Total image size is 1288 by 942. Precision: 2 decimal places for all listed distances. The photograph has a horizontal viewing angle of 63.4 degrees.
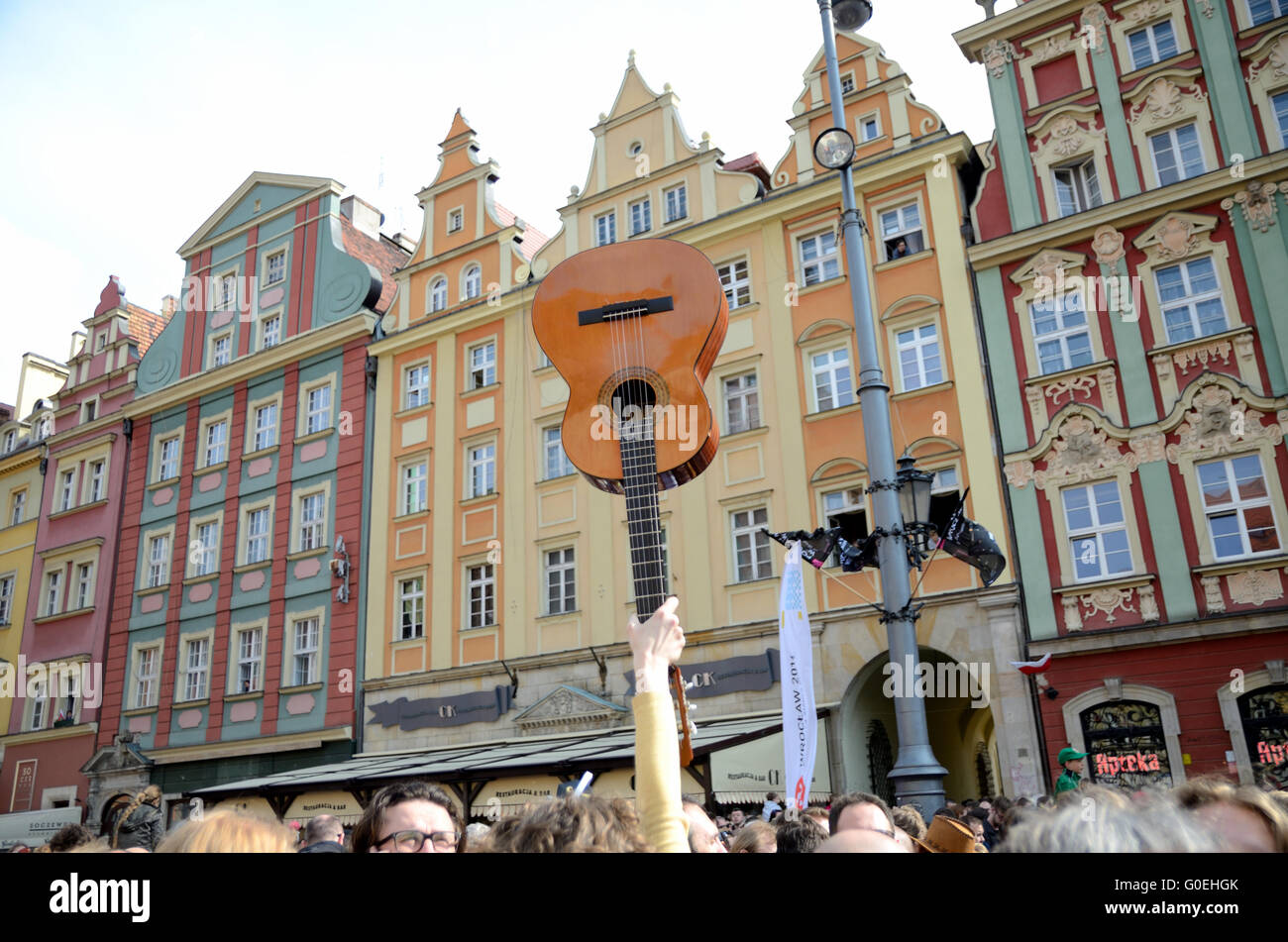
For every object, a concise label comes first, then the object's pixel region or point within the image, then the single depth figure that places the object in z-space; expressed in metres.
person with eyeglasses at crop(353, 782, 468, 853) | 2.62
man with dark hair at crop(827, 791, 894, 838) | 3.87
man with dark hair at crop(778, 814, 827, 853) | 3.88
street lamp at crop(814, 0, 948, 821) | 7.54
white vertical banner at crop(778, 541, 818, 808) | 7.10
